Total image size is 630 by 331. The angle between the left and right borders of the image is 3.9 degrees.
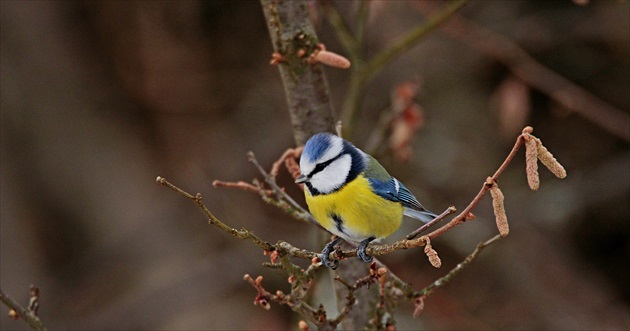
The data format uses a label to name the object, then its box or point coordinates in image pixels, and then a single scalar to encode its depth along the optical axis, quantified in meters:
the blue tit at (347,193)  6.43
